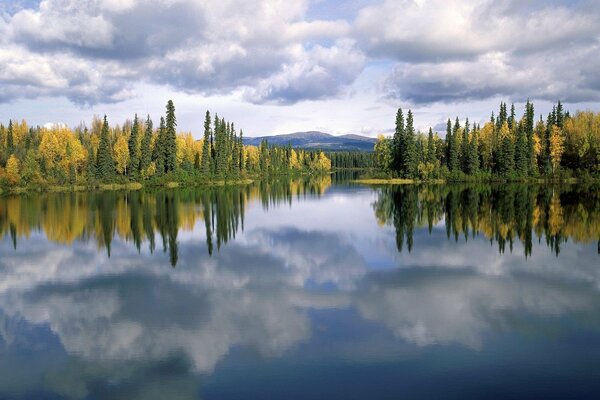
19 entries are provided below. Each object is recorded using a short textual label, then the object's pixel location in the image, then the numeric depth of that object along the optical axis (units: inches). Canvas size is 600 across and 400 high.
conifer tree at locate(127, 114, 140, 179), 3946.9
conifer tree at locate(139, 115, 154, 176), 3897.6
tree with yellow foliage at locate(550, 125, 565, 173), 4131.4
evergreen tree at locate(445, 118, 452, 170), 4372.5
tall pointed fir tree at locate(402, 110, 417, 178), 4094.5
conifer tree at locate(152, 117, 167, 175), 3961.6
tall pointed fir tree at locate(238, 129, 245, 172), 5452.8
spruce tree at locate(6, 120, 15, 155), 4084.4
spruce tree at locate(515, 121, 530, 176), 3972.9
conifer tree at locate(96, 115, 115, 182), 3742.6
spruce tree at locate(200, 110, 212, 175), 4269.2
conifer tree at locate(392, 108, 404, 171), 4365.2
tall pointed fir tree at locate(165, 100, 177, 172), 3970.5
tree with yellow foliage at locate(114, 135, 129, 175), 4042.8
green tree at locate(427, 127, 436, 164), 4247.0
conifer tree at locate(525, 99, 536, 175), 4074.8
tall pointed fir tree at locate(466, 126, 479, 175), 4183.8
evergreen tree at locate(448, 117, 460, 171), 4254.4
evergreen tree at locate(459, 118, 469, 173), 4326.8
